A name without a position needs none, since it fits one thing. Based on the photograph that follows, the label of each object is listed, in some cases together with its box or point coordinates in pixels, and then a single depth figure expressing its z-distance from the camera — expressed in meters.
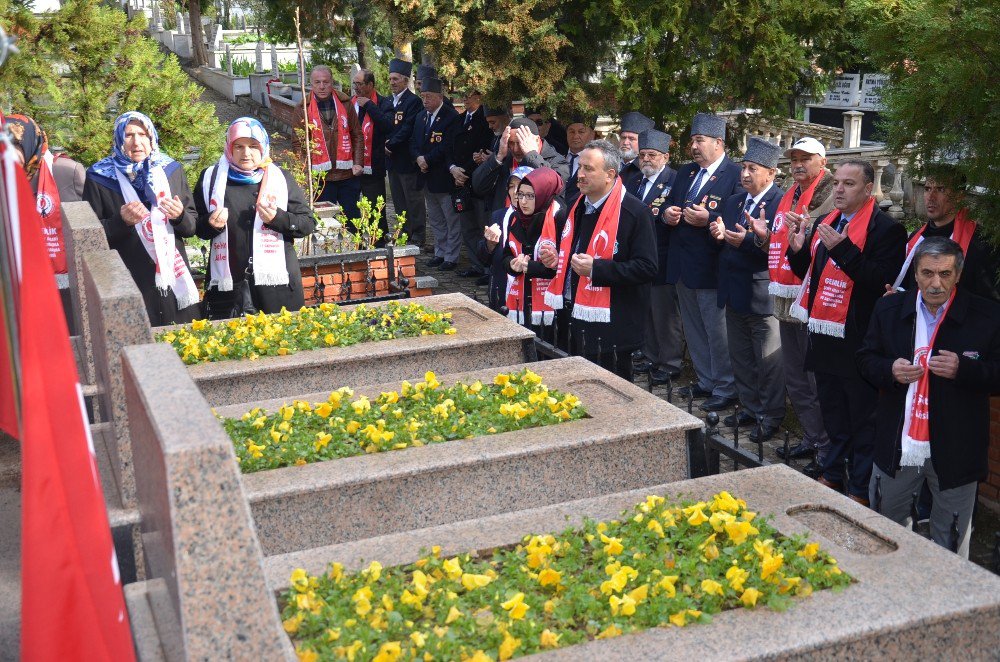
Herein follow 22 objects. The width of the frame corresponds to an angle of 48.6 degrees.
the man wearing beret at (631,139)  8.35
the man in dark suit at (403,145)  12.42
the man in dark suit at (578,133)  9.27
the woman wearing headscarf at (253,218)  7.15
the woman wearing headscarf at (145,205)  7.09
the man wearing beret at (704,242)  7.56
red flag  2.77
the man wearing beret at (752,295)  7.09
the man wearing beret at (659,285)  8.04
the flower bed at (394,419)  4.79
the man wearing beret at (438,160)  11.67
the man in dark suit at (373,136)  12.37
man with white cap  6.66
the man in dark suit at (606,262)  6.64
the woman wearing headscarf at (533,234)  7.17
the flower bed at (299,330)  6.13
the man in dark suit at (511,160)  8.21
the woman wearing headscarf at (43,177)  7.63
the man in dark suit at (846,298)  5.95
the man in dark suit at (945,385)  4.79
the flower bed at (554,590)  3.34
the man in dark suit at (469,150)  11.31
